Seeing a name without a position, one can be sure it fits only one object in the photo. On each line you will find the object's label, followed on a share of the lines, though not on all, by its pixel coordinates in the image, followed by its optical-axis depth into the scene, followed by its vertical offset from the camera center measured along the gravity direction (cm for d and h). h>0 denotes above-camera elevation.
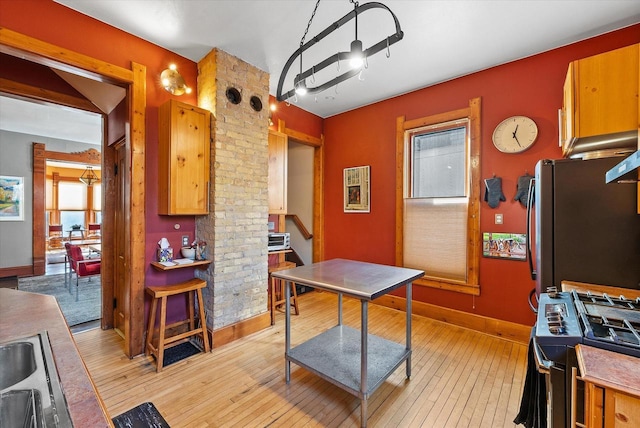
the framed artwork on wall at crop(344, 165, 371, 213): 434 +39
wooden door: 311 -42
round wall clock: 292 +88
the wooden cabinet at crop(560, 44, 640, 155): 168 +78
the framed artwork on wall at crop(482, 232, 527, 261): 299 -35
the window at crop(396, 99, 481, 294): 331 +21
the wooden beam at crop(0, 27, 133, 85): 205 +126
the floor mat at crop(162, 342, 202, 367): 261 -140
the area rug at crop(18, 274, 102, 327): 373 -138
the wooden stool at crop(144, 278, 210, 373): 246 -102
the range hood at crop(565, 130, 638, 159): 171 +48
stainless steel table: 187 -118
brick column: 290 +21
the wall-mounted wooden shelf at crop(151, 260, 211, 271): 262 -52
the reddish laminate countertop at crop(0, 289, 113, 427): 69 -50
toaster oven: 377 -40
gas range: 92 -42
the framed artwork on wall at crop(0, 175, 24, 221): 544 +28
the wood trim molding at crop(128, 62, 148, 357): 263 +5
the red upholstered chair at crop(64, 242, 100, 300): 439 -84
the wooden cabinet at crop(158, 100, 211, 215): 268 +55
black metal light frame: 164 +106
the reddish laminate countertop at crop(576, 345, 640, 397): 75 -46
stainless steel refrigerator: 162 -7
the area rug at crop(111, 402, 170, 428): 178 -138
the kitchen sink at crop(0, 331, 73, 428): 69 -50
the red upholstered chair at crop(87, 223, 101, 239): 859 -63
